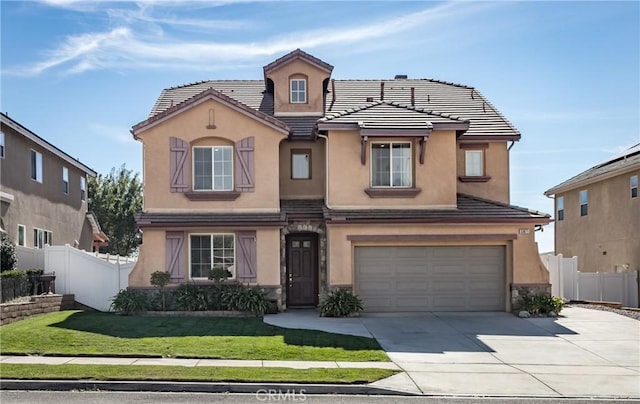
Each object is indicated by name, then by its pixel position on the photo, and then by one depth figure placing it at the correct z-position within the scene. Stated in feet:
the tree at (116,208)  148.15
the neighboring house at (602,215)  86.28
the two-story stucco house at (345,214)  63.82
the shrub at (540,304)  62.75
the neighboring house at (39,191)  72.90
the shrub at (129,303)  61.05
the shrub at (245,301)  61.21
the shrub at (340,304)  60.85
